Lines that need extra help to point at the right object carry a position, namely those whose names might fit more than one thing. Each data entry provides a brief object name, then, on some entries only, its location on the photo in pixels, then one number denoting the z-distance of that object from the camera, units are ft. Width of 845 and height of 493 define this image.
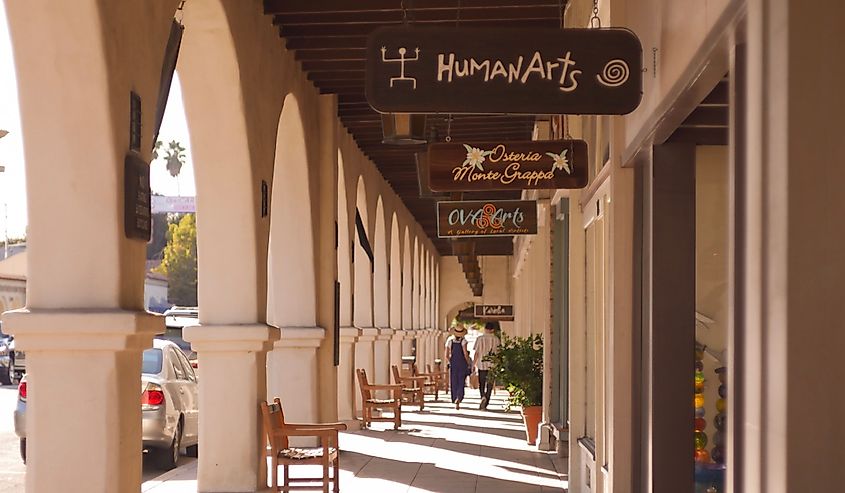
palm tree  367.66
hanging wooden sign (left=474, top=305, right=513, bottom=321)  121.90
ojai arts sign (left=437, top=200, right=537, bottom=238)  45.80
